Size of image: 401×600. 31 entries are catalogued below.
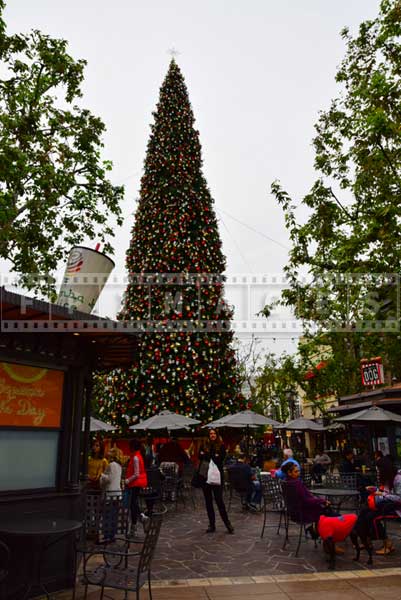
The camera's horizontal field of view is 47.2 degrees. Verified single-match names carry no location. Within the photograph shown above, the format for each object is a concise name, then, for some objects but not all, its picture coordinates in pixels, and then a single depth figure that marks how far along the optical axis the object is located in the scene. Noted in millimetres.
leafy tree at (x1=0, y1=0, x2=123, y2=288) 13180
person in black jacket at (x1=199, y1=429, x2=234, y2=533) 8805
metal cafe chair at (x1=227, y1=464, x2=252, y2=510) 11898
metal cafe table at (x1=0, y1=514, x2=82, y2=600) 4578
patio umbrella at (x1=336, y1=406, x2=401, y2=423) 11430
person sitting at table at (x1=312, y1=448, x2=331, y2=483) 15273
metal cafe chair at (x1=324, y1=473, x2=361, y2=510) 10328
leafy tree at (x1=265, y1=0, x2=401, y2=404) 10406
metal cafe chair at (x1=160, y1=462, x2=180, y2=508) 12711
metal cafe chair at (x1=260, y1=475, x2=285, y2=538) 8758
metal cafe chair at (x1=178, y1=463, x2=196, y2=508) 15626
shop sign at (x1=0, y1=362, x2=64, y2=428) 5410
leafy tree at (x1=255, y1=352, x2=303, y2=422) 28938
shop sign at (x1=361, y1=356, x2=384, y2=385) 17438
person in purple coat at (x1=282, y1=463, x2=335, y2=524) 7059
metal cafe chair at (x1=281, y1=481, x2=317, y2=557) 7090
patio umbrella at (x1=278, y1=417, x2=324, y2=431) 20488
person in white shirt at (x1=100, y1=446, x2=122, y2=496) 8680
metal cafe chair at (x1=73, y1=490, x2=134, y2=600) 5836
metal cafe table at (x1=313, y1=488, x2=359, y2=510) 7999
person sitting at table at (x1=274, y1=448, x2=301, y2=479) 9689
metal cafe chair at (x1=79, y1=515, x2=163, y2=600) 4348
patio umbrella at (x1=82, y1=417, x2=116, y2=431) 15461
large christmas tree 20125
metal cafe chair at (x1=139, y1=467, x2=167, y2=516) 10615
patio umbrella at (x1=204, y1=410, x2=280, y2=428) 14871
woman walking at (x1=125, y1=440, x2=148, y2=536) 8789
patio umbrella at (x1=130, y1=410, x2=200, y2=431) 14828
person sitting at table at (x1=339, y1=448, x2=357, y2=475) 12203
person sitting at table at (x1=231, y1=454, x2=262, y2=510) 11904
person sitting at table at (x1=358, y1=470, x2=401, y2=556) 6984
